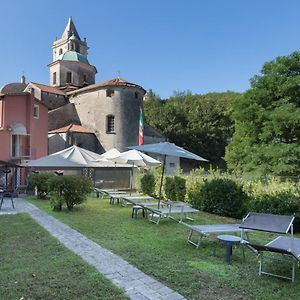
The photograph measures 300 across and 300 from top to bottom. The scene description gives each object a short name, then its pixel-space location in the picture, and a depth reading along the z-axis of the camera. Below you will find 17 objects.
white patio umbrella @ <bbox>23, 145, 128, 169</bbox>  17.04
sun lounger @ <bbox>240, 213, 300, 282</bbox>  5.16
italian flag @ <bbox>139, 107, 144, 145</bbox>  28.04
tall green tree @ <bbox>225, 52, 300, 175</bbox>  16.36
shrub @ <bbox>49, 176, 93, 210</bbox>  13.16
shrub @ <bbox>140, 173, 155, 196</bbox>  20.06
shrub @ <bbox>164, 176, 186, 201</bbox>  16.48
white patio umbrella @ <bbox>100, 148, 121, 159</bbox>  19.03
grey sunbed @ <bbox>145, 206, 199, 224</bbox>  10.31
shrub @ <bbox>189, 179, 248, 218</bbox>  12.43
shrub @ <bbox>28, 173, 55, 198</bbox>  17.88
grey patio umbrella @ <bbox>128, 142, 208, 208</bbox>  11.32
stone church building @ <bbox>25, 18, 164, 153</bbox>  36.59
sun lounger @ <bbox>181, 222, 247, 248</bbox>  7.08
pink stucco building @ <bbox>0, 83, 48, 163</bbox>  24.52
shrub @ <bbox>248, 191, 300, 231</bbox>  9.52
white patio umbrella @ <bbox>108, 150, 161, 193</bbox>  16.89
